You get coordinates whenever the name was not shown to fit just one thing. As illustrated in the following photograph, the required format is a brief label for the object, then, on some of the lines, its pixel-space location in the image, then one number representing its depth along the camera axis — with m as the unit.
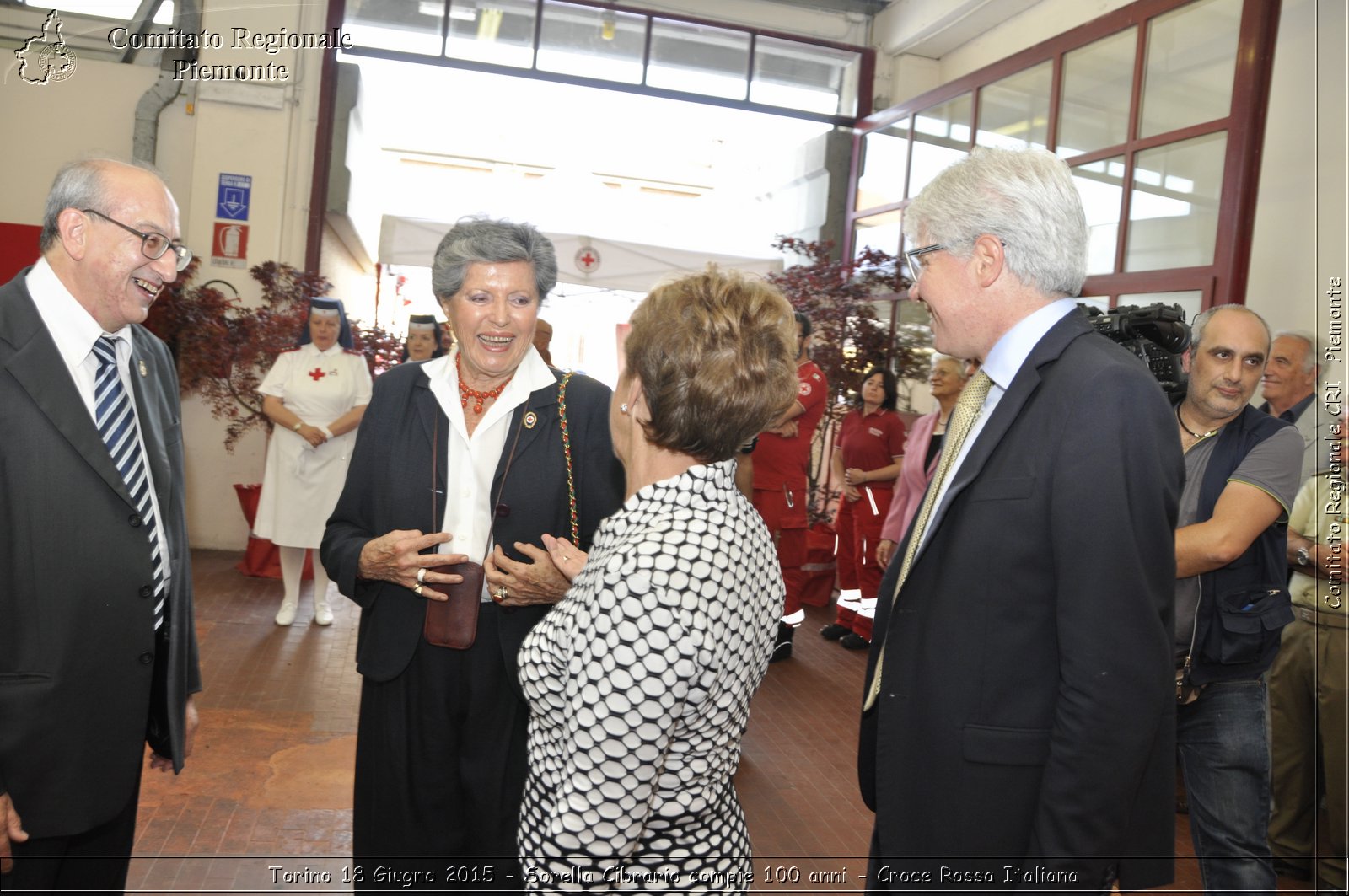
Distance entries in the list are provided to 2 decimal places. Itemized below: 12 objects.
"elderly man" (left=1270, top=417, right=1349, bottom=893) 3.47
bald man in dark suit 1.83
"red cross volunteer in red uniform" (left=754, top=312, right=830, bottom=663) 5.93
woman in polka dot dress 1.37
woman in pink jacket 5.53
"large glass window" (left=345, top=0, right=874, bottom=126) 8.58
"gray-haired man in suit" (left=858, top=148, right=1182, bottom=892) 1.54
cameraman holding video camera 2.54
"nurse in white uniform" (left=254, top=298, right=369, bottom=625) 6.40
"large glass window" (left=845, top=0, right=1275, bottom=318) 5.13
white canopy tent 8.62
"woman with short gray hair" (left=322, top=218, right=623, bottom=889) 2.12
